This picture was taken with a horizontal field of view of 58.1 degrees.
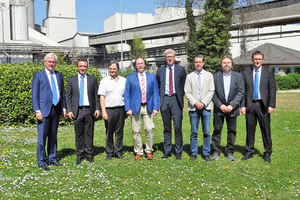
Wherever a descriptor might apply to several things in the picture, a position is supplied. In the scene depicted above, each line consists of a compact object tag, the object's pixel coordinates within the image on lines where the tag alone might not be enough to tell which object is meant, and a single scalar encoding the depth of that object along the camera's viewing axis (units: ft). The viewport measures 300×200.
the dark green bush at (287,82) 82.64
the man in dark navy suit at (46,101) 18.40
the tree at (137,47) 124.26
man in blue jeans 19.94
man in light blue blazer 20.08
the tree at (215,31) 68.08
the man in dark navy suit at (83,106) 19.74
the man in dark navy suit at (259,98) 19.76
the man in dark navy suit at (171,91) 20.31
